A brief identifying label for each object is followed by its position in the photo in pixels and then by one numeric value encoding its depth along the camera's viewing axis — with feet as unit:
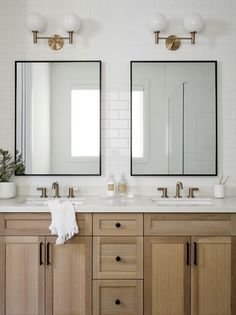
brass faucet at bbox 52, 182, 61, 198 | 6.86
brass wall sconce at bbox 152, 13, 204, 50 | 6.73
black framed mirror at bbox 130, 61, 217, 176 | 7.04
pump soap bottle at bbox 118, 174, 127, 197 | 6.86
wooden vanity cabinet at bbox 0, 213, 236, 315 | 5.68
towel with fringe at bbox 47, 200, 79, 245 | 5.54
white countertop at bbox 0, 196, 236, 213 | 5.62
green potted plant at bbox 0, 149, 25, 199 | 6.61
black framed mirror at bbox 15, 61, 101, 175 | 7.05
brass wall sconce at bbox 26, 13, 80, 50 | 6.76
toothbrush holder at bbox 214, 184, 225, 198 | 6.76
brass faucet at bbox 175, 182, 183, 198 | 6.88
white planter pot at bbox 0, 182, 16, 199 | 6.58
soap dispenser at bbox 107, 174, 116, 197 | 6.78
